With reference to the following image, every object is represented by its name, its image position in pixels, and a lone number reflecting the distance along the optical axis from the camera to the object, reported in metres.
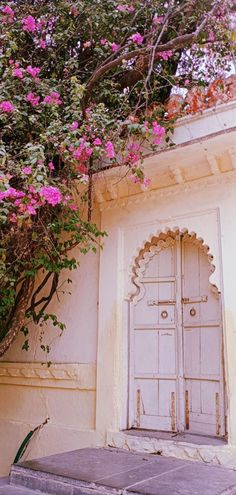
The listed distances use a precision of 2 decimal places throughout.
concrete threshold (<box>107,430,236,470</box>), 3.71
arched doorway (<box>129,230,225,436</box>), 4.18
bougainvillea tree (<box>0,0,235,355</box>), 4.02
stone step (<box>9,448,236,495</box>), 3.18
